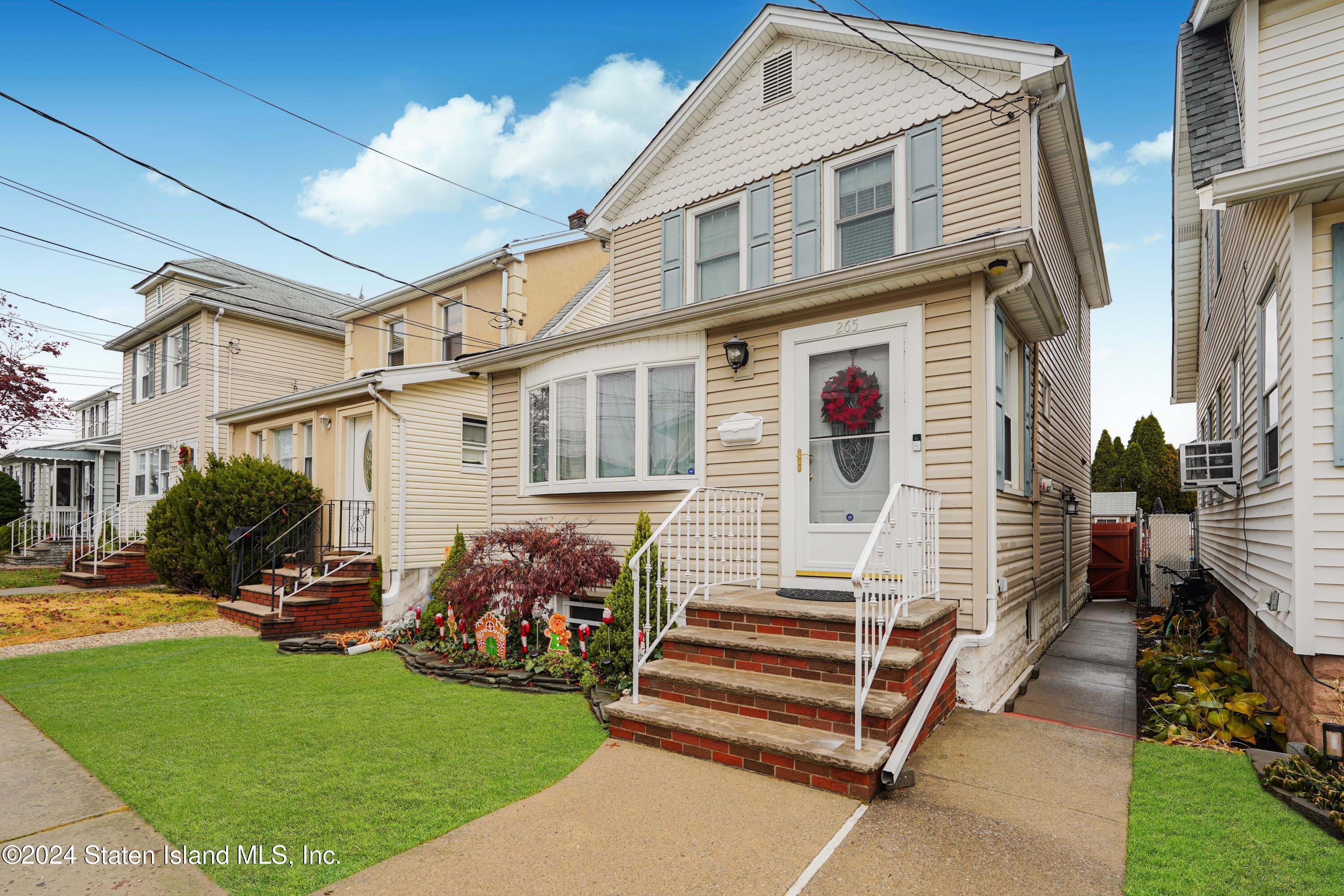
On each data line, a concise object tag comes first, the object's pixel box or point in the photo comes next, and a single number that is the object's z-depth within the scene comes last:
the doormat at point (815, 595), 5.27
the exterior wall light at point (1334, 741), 3.59
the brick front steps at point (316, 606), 8.61
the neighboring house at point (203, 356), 14.95
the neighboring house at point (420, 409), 10.26
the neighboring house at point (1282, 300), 4.10
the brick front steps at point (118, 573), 12.60
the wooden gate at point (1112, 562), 13.38
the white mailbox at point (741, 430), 6.16
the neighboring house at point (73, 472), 19.16
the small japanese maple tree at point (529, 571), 6.38
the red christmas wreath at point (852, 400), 5.63
